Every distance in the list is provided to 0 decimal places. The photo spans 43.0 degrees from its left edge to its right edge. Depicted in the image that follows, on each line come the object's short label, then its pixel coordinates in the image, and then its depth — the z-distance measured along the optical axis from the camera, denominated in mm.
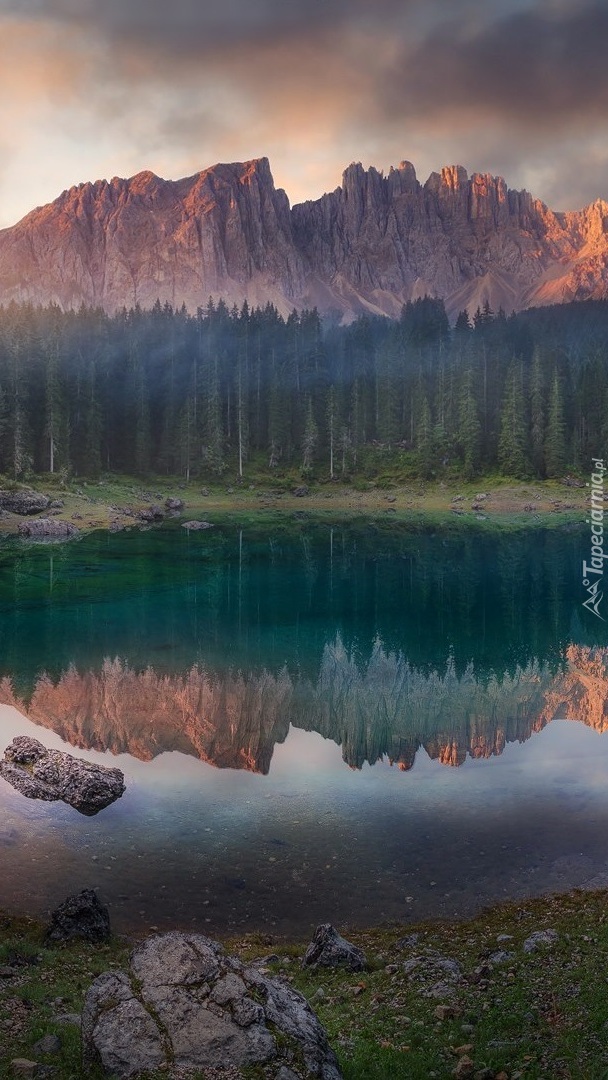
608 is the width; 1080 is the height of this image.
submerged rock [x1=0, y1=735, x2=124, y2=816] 21406
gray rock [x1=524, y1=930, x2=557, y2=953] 13633
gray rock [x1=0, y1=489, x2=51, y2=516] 89875
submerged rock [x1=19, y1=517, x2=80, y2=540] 84875
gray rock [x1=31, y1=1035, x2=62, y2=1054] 9828
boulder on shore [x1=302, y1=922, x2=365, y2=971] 13594
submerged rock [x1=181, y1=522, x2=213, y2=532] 96125
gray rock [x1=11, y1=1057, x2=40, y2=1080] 9195
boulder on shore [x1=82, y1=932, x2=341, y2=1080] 8898
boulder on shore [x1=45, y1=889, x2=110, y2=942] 14469
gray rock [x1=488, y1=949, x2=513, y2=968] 13133
